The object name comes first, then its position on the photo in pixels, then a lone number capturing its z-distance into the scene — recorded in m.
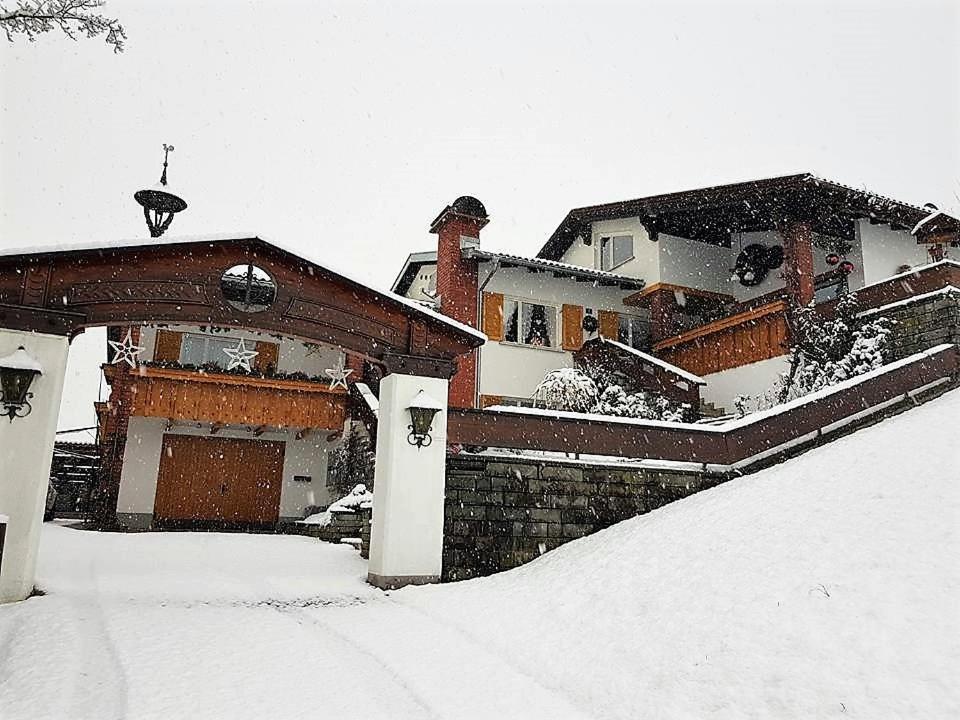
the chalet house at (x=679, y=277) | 15.96
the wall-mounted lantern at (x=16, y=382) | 6.90
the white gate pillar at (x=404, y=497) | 8.23
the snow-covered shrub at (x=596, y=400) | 14.88
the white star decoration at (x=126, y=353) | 14.70
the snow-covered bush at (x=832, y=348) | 13.02
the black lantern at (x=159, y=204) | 12.66
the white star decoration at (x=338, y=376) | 16.29
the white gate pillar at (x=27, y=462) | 6.70
